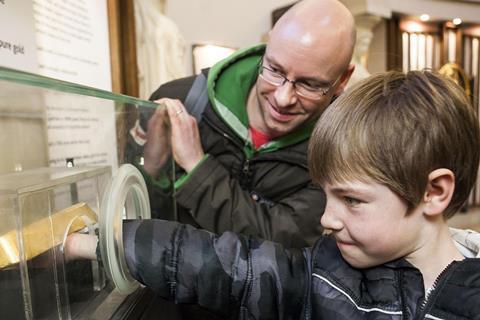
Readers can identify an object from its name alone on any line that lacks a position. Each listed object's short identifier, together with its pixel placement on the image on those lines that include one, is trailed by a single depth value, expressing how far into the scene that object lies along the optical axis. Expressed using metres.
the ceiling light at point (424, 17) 3.67
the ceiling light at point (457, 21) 3.87
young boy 0.63
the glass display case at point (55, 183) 0.48
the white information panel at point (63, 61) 0.68
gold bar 0.48
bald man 0.96
